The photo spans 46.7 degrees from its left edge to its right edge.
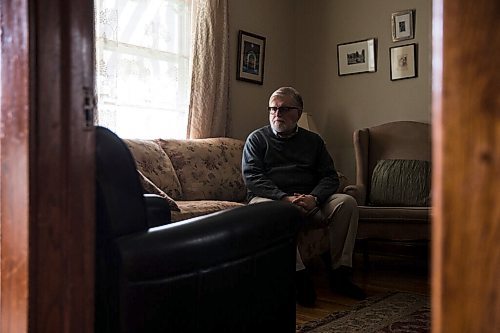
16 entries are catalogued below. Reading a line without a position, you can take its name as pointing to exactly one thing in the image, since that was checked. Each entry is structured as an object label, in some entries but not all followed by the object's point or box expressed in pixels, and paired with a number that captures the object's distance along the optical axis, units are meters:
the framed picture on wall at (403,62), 4.23
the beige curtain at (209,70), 3.94
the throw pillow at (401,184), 3.71
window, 3.35
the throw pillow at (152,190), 2.46
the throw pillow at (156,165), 3.09
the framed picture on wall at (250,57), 4.34
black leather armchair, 1.13
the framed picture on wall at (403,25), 4.23
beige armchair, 3.25
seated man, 2.95
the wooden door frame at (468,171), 0.53
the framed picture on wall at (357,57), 4.44
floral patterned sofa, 2.93
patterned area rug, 2.32
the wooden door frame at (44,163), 0.84
